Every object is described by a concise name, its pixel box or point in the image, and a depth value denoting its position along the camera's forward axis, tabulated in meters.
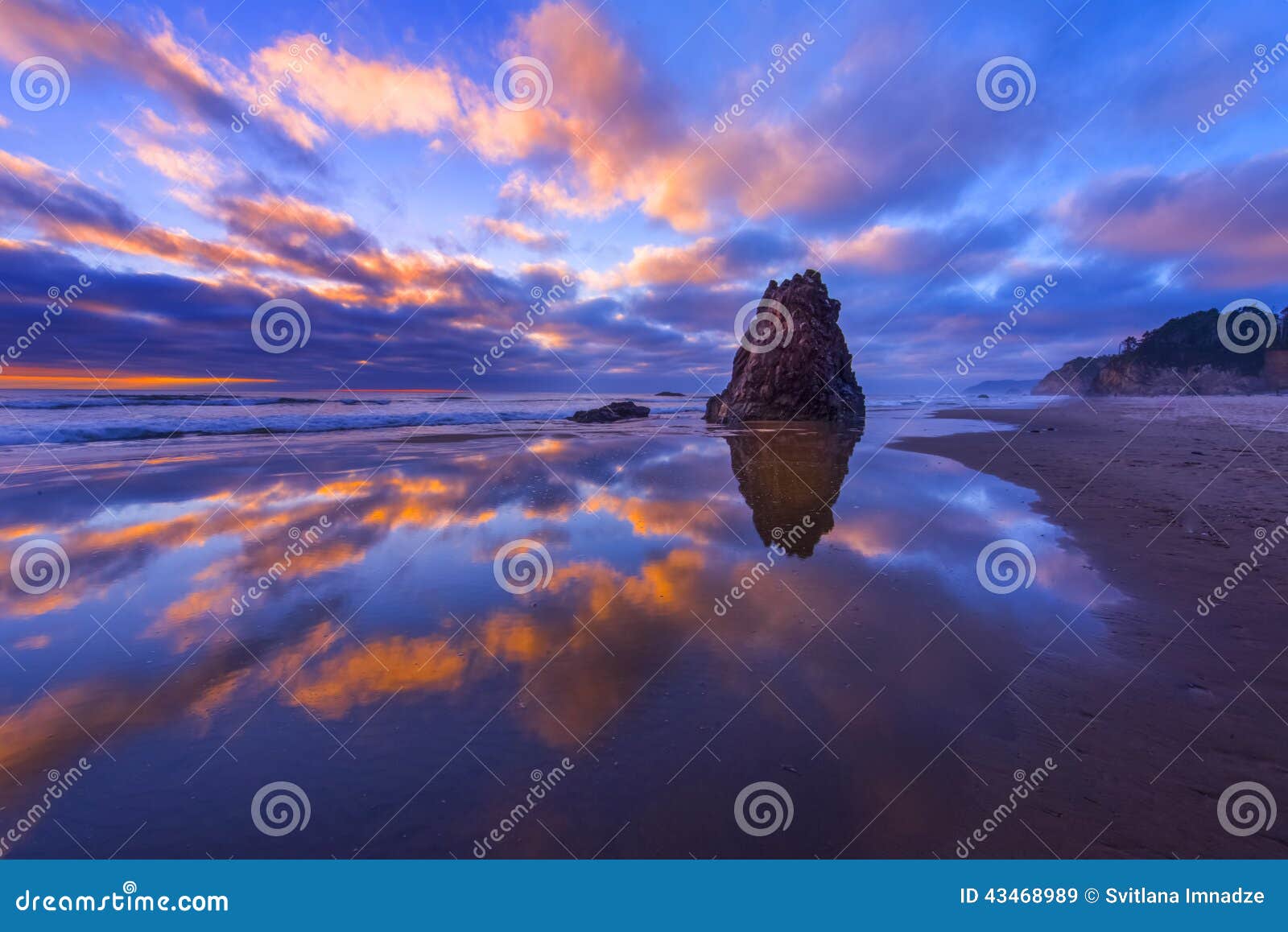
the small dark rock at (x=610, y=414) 43.59
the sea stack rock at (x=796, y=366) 42.84
